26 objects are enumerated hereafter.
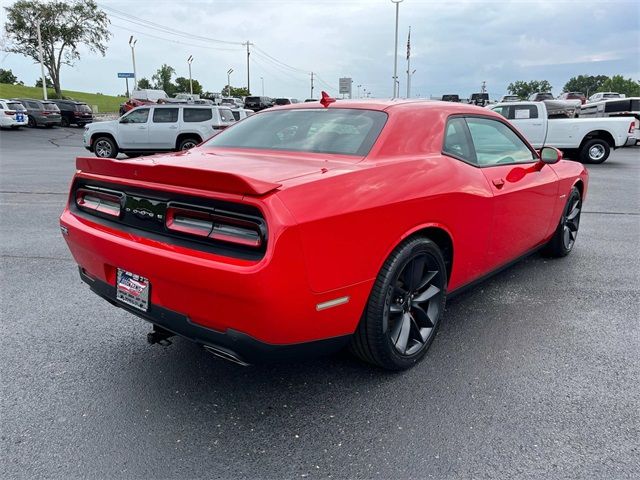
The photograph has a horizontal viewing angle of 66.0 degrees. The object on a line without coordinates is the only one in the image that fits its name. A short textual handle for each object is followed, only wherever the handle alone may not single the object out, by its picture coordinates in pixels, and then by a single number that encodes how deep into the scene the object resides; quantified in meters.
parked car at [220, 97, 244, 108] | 43.47
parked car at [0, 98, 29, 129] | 27.06
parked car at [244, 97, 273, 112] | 42.06
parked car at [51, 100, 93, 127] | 33.25
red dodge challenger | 2.12
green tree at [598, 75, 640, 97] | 120.06
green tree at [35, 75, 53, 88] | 80.67
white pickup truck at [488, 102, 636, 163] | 14.84
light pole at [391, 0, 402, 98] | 39.72
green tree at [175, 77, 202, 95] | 103.12
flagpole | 43.06
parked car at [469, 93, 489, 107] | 40.13
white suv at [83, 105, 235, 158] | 15.42
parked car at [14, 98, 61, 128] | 29.92
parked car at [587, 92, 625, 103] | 40.57
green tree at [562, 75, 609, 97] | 143.12
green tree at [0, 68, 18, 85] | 92.81
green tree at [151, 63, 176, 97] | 105.29
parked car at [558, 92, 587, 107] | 40.59
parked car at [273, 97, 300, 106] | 39.29
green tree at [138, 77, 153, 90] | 107.91
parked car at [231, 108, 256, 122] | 17.33
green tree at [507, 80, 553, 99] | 145.00
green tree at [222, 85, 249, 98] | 101.81
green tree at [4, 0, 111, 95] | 52.00
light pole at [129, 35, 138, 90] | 59.83
